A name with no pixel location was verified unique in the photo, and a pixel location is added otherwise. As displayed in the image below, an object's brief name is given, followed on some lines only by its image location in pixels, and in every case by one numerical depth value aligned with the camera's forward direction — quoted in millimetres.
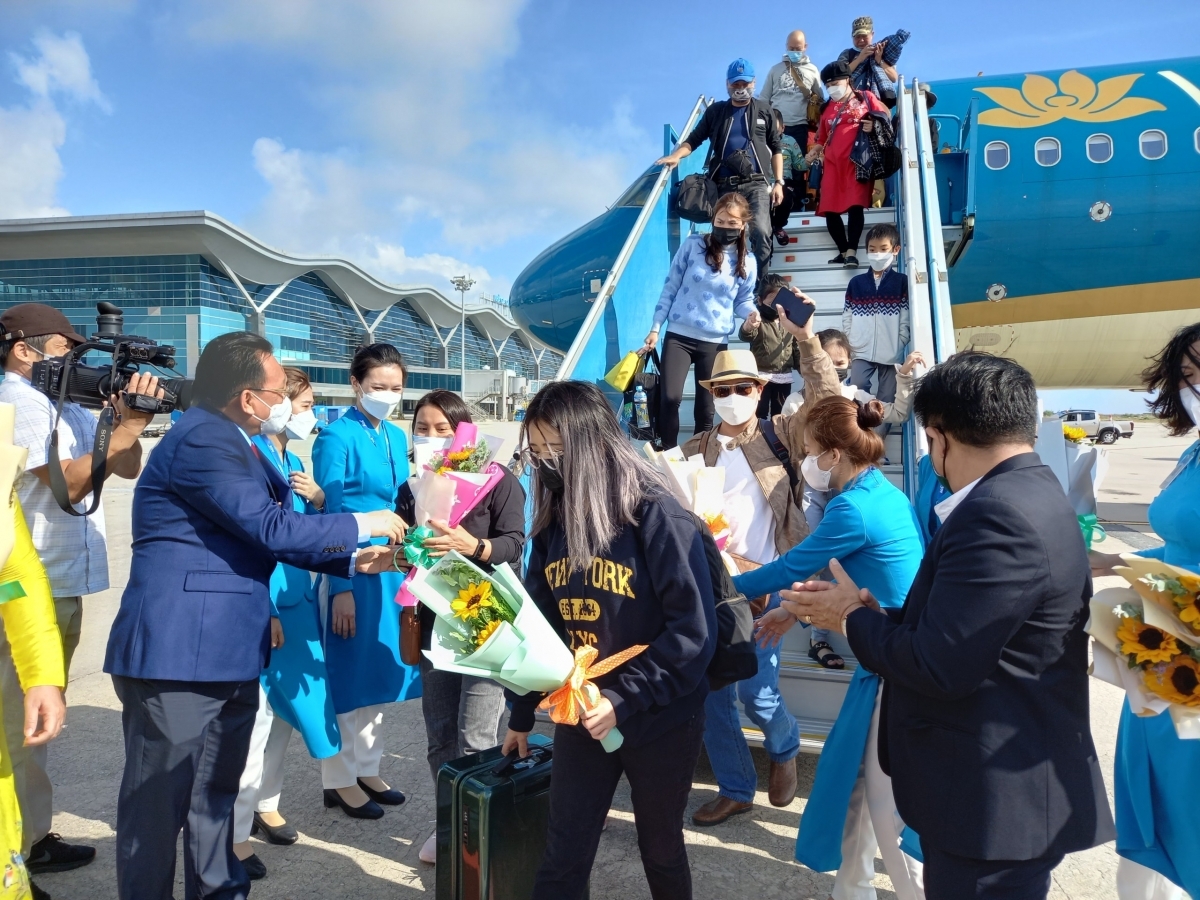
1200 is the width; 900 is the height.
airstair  3674
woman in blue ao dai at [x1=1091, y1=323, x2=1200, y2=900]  1991
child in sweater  4906
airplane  9891
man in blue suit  2197
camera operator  2990
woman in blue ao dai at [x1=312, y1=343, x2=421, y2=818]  3432
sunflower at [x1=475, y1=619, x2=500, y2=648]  1881
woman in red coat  6211
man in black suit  1508
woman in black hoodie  1979
